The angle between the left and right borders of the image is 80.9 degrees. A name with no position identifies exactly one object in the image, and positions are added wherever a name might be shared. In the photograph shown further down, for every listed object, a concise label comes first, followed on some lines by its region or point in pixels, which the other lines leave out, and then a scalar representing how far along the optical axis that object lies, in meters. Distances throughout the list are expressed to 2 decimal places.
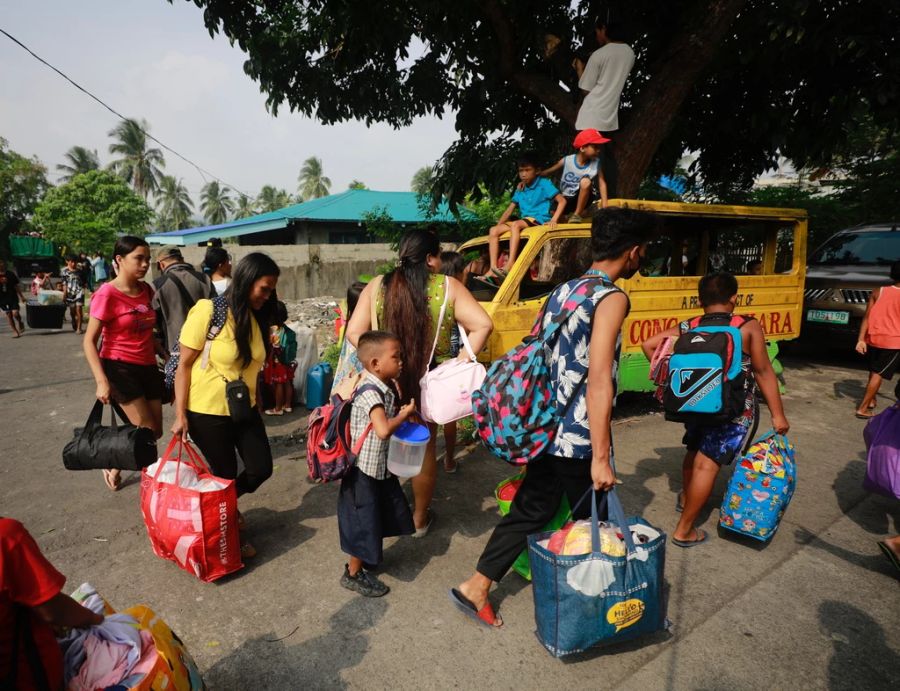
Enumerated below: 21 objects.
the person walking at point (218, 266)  4.89
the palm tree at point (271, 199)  52.56
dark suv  6.90
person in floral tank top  2.04
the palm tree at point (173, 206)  51.59
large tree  5.98
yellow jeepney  4.60
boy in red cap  5.35
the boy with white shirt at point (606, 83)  5.66
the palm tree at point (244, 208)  53.66
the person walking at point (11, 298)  10.53
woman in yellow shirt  2.74
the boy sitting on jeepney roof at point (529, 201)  5.29
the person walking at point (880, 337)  4.95
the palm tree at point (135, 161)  44.04
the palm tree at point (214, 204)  55.41
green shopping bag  2.53
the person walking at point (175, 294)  4.33
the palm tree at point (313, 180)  50.59
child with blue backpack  2.83
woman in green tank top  2.81
